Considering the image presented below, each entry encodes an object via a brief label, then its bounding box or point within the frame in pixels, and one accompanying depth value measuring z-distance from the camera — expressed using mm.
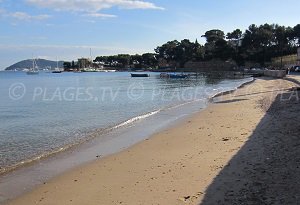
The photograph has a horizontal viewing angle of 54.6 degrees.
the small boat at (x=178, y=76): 82394
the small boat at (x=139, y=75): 103036
